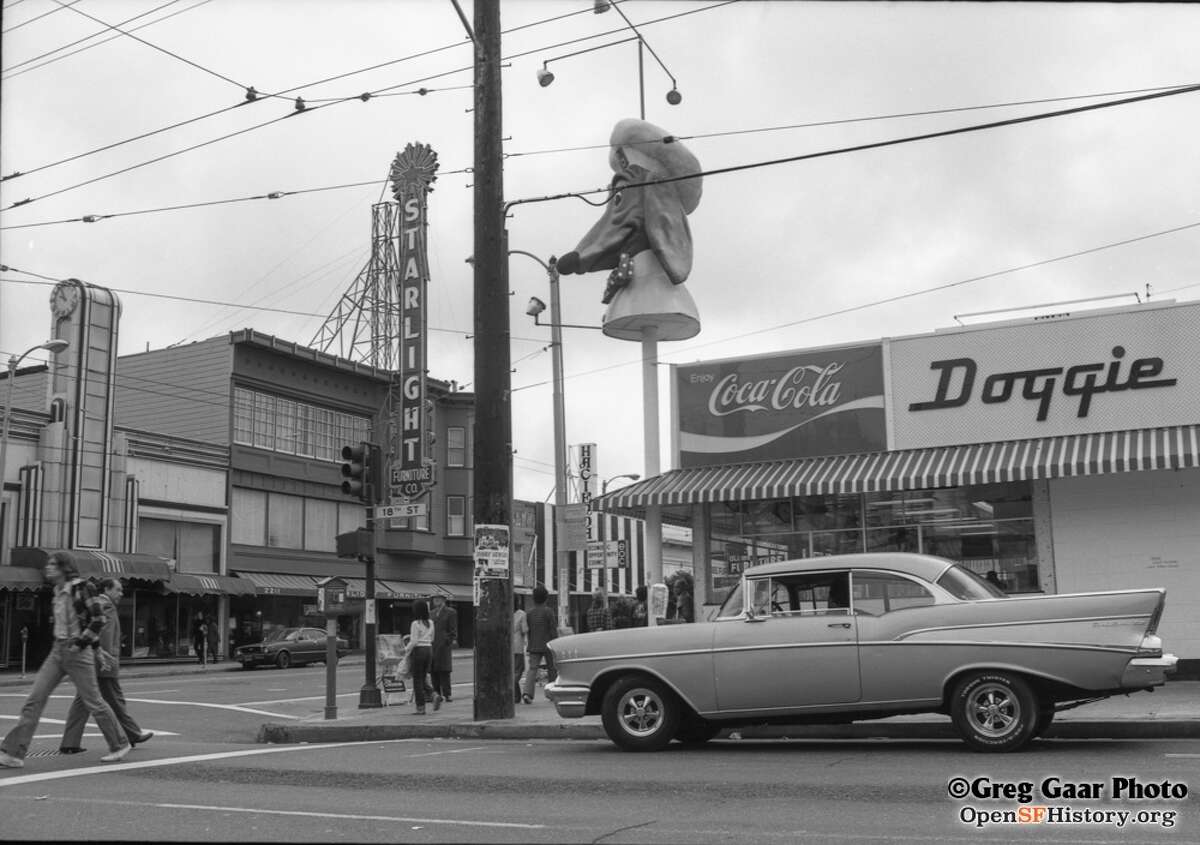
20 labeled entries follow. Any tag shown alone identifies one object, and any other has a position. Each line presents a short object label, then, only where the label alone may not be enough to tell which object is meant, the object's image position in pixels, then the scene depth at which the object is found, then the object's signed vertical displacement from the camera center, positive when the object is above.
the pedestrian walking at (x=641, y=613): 18.50 +0.24
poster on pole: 14.88 +0.95
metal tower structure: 45.53 +12.49
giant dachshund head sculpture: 20.97 +6.54
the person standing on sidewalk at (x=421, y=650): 16.62 -0.22
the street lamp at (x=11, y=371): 30.90 +6.63
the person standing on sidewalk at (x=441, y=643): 17.23 -0.14
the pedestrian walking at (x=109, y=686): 12.11 -0.46
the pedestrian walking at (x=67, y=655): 11.14 -0.13
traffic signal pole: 16.84 +2.00
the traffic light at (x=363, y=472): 16.83 +2.17
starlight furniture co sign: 37.75 +9.82
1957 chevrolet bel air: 10.30 -0.28
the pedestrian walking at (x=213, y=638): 40.85 -0.02
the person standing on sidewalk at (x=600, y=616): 18.45 +0.20
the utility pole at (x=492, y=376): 14.75 +3.07
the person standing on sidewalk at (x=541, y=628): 17.56 +0.04
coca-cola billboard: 18.98 +3.39
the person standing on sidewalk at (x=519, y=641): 18.92 -0.15
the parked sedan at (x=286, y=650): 36.78 -0.40
